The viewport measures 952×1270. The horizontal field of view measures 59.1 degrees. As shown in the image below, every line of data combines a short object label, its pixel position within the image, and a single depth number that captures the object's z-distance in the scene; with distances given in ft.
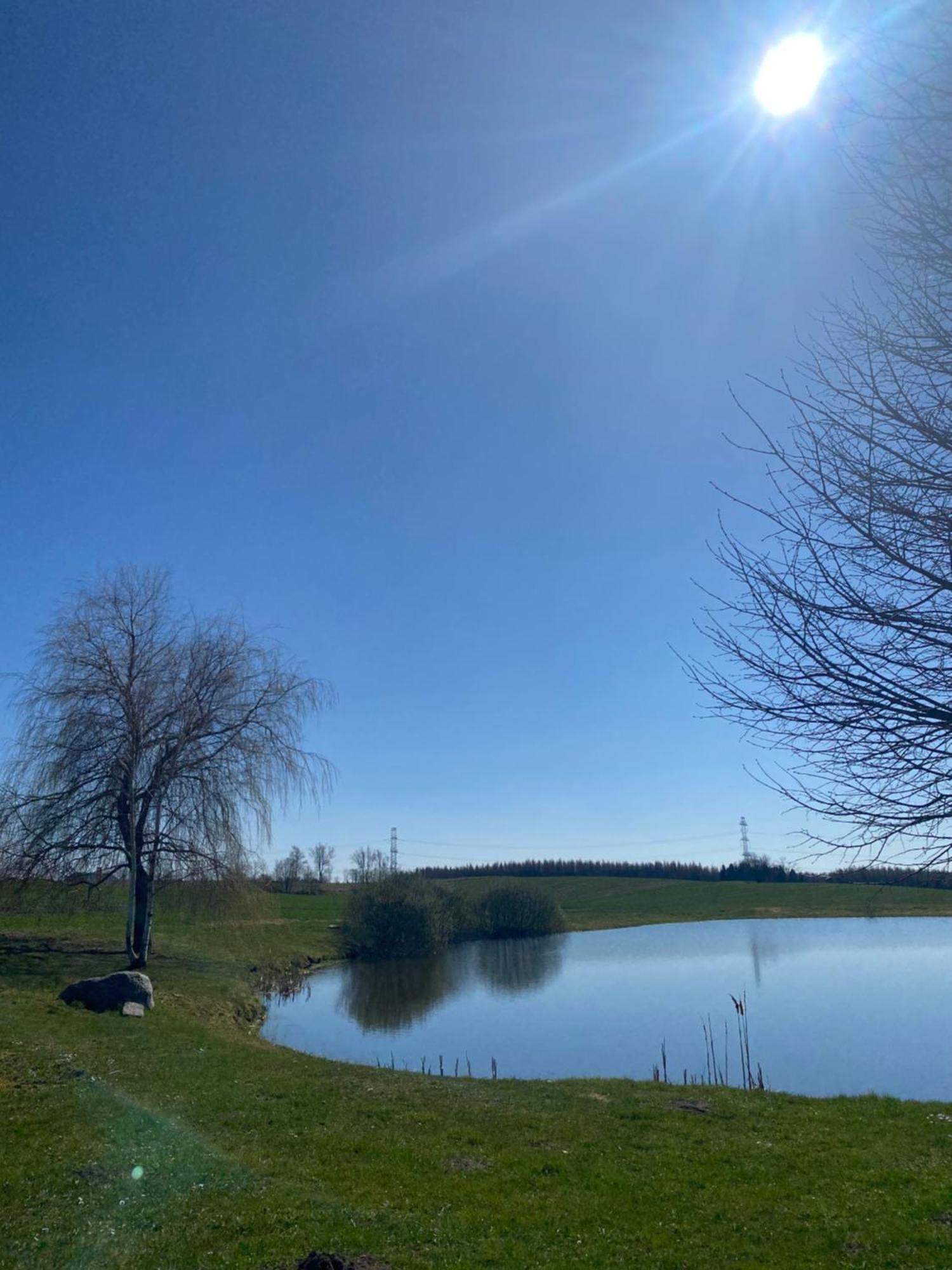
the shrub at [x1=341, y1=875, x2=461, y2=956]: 129.70
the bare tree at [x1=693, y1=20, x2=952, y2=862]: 14.51
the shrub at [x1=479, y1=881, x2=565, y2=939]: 169.17
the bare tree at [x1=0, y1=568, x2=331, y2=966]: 65.51
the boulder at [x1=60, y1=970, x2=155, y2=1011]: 52.11
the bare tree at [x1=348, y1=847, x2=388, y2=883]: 142.61
